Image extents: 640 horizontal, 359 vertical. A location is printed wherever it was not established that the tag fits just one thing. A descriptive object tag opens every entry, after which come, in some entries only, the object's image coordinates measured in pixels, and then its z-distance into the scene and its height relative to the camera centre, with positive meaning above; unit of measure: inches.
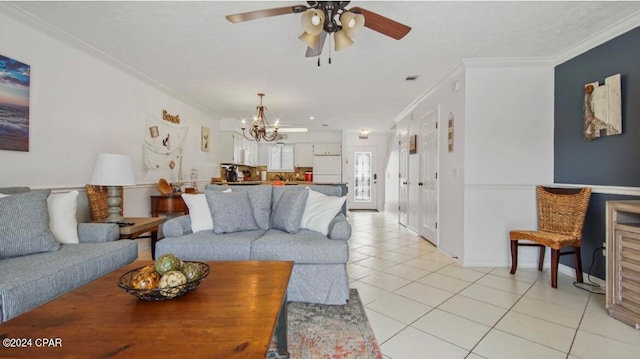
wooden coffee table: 34.9 -21.1
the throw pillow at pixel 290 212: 105.0 -12.8
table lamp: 102.9 +0.4
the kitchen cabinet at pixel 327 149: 330.0 +33.3
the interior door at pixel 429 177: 167.2 +0.8
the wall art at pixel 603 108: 99.9 +25.8
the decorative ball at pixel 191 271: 52.4 -17.5
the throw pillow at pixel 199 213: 107.1 -13.5
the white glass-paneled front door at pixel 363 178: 340.5 +0.0
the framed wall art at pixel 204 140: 221.5 +29.6
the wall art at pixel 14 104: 89.0 +23.3
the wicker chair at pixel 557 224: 105.6 -18.4
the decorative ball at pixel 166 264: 51.7 -16.0
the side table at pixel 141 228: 102.7 -19.4
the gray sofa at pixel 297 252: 89.4 -23.7
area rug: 65.5 -40.1
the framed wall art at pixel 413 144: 201.8 +24.3
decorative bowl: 47.3 -19.1
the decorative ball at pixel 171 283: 47.9 -18.1
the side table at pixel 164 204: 157.8 -14.8
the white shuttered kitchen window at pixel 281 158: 334.6 +23.1
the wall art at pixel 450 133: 145.0 +23.4
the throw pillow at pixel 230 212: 104.7 -13.1
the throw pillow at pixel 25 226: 71.1 -12.7
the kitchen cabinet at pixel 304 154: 331.3 +26.9
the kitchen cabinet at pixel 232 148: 259.1 +28.2
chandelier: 181.9 +32.5
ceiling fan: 67.0 +39.0
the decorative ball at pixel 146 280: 48.4 -17.7
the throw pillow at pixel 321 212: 105.6 -13.1
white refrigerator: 327.6 +11.3
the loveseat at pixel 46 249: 58.8 -20.2
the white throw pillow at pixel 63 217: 85.9 -12.4
